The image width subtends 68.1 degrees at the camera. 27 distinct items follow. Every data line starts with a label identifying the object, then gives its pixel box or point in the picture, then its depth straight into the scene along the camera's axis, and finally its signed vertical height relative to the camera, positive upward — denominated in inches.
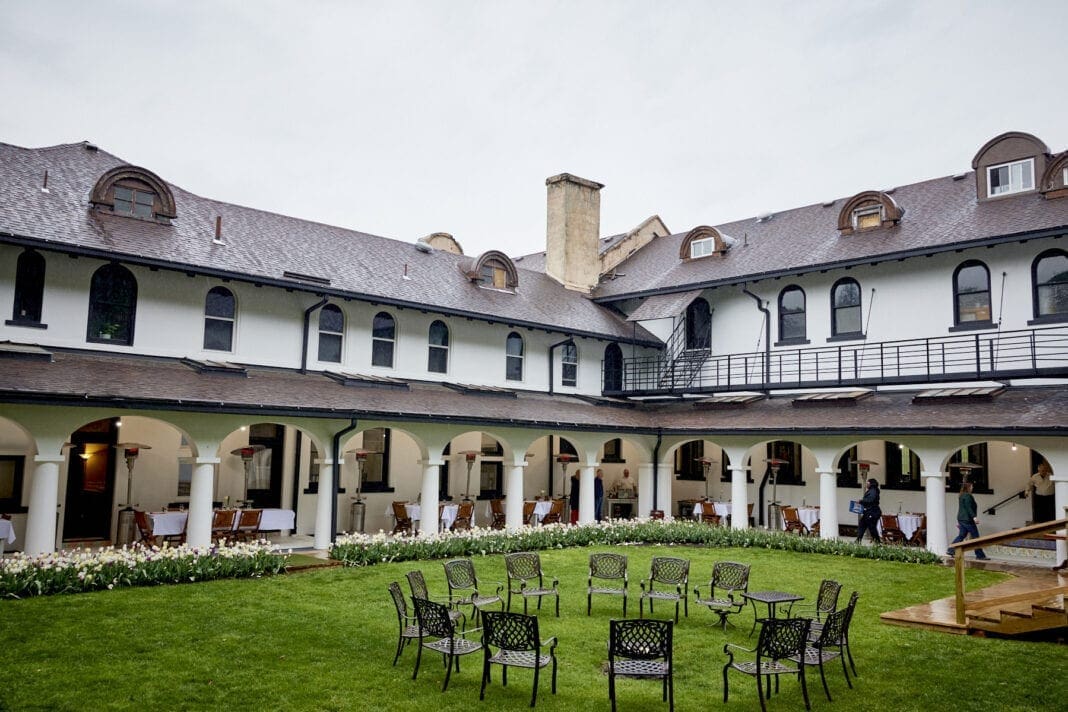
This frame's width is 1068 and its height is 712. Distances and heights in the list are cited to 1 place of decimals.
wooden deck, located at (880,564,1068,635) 464.1 -90.8
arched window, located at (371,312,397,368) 901.8 +127.7
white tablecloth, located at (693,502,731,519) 1009.5 -65.1
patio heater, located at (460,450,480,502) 1003.9 -8.5
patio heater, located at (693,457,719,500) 1146.0 -10.1
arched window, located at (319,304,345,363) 864.2 +128.5
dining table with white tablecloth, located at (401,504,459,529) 882.8 -67.7
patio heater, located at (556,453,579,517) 1003.3 -33.5
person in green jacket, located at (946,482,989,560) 759.1 -51.5
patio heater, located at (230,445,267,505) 818.8 -6.5
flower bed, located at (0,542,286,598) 509.7 -84.5
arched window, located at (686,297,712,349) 1113.4 +187.4
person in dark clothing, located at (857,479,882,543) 823.1 -50.8
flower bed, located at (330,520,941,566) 692.7 -83.8
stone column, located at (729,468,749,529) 928.9 -46.6
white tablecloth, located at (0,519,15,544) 619.1 -67.9
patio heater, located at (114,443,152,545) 757.3 -67.6
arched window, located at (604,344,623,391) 1158.8 +129.5
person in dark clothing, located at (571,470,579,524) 1145.4 -54.0
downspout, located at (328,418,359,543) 754.8 -15.7
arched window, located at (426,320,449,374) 952.9 +125.6
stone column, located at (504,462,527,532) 896.3 -47.5
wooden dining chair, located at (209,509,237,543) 738.8 -68.7
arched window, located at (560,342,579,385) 1099.9 +126.4
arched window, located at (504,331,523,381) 1033.5 +125.6
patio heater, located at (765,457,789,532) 941.8 -63.1
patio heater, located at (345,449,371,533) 885.8 -64.5
